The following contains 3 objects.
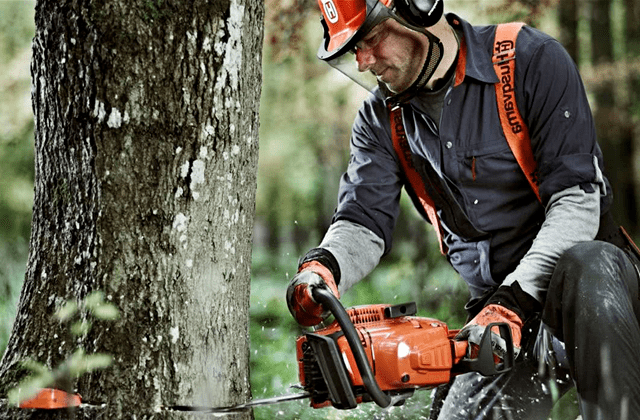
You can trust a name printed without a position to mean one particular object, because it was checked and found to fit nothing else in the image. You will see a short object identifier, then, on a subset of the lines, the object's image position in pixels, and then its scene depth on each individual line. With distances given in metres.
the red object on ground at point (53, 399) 3.71
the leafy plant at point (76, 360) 3.77
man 4.44
